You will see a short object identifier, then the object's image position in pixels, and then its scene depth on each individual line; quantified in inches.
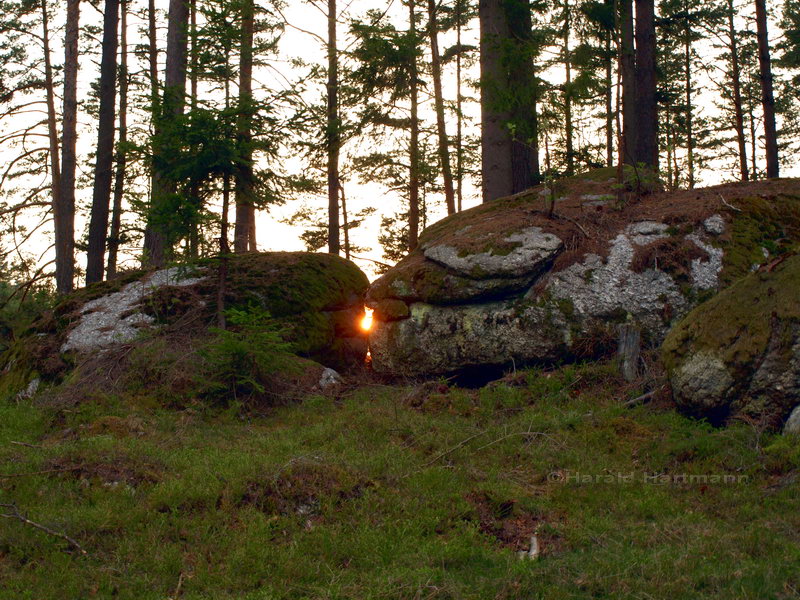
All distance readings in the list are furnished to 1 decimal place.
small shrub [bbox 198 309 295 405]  346.6
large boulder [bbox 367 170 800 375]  383.9
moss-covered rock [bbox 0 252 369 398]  415.5
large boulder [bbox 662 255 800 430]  263.3
